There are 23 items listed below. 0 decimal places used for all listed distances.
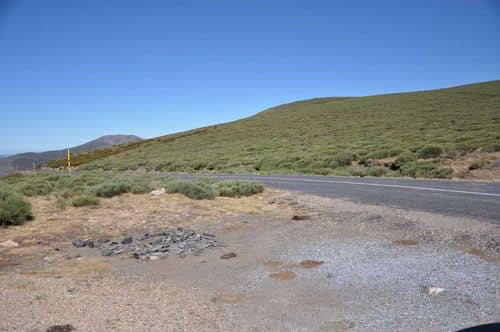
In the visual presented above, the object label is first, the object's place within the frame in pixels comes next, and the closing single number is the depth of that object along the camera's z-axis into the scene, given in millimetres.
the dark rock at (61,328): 4203
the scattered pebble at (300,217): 9500
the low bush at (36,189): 13688
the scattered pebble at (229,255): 6925
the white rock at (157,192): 13506
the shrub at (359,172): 20731
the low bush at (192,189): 12953
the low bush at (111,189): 13114
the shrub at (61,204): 11203
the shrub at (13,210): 9312
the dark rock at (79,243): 8016
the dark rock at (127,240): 8148
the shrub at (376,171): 20547
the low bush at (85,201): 11666
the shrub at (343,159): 24672
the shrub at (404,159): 21812
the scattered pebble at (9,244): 7819
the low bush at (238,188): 13734
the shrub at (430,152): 22547
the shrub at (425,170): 18156
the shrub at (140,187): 13898
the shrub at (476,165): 18500
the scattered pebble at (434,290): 4652
